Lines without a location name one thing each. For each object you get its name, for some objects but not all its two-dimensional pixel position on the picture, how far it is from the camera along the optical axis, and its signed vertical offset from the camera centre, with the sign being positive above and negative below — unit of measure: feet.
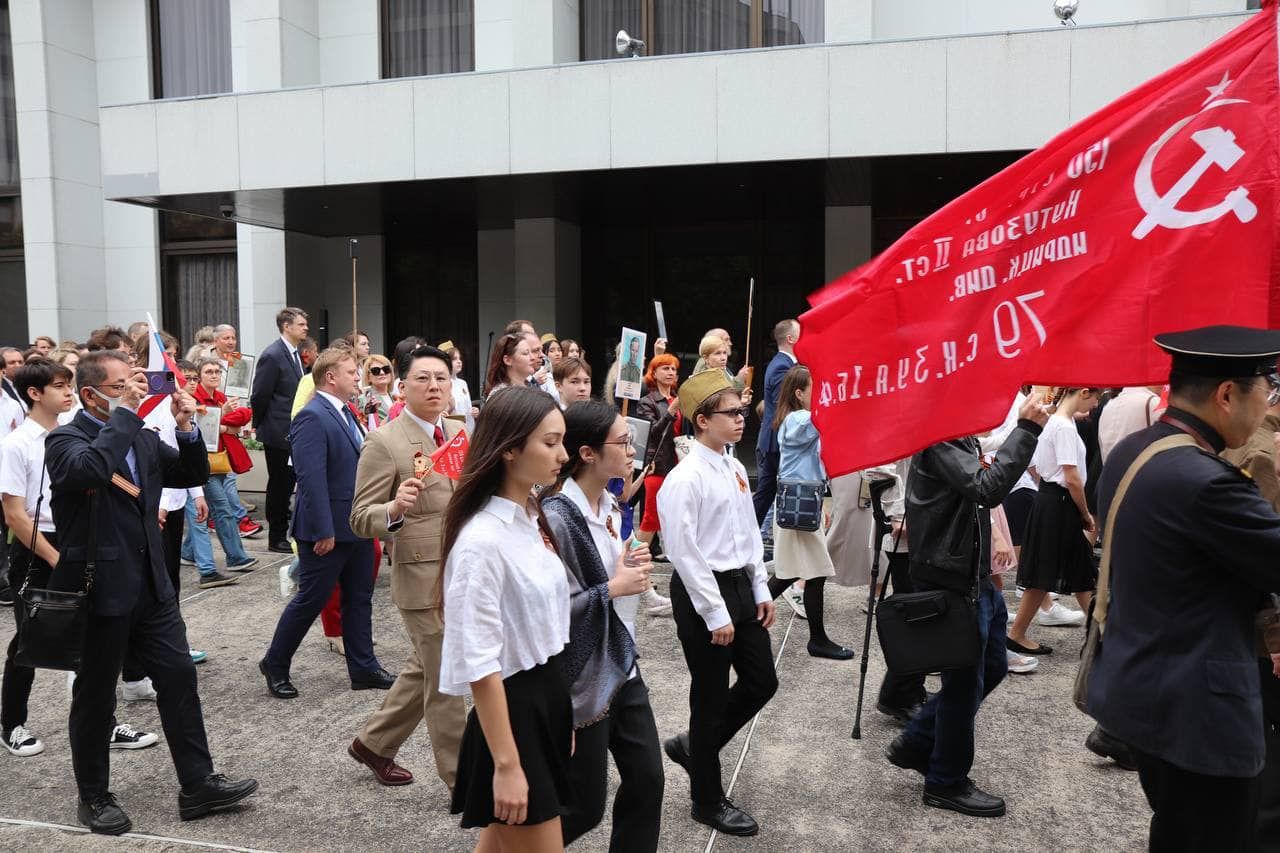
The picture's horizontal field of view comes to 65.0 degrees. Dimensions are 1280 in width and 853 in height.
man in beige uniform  14.34 -3.03
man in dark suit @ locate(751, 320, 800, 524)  27.78 -2.64
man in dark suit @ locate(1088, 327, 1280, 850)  8.82 -2.46
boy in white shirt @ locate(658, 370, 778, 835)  13.55 -3.54
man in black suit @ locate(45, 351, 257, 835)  13.84 -3.43
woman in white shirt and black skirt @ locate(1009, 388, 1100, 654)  20.34 -4.11
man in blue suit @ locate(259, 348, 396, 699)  18.38 -3.66
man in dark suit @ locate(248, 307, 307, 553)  31.45 -2.72
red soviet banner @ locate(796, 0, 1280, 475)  10.79 +0.70
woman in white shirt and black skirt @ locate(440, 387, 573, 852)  8.83 -2.67
